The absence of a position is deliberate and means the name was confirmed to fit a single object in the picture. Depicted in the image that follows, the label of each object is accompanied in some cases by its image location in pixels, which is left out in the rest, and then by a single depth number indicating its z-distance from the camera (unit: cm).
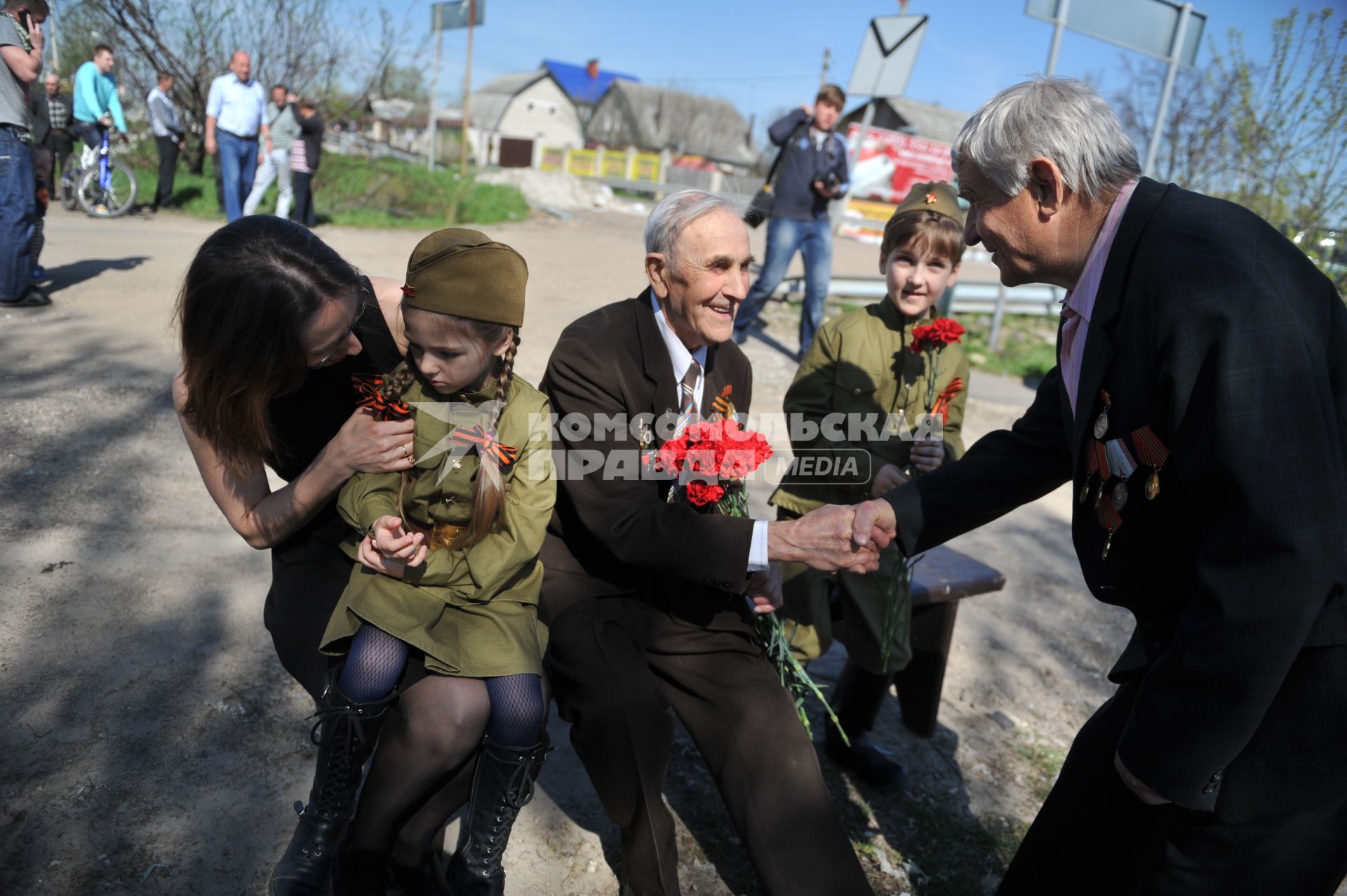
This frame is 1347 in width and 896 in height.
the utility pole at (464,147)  1778
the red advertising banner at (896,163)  1550
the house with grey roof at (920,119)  3641
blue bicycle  1105
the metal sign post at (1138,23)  782
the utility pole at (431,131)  1855
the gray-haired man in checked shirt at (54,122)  674
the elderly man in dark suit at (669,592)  231
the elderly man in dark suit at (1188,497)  146
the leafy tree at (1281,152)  742
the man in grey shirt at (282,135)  1217
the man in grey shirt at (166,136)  1218
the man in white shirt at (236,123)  1034
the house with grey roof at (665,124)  6219
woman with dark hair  213
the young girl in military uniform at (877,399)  312
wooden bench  336
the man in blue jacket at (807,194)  827
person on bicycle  1048
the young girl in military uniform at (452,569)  215
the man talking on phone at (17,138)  585
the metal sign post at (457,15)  1529
